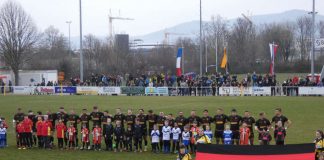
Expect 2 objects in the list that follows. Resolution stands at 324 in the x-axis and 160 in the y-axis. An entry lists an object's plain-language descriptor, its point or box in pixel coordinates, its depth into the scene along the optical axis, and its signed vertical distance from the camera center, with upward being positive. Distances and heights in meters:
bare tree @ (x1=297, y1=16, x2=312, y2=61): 86.53 +8.92
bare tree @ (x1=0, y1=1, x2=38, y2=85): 72.06 +7.11
